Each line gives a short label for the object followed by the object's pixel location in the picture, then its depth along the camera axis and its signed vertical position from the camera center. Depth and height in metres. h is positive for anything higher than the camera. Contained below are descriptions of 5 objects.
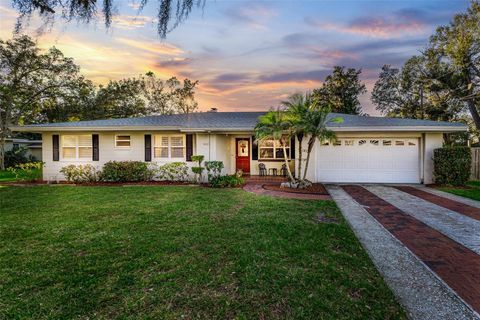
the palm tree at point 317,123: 9.98 +1.12
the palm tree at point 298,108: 10.09 +1.72
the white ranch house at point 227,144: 11.72 +0.38
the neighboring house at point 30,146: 28.27 +0.78
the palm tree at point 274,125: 10.34 +1.09
